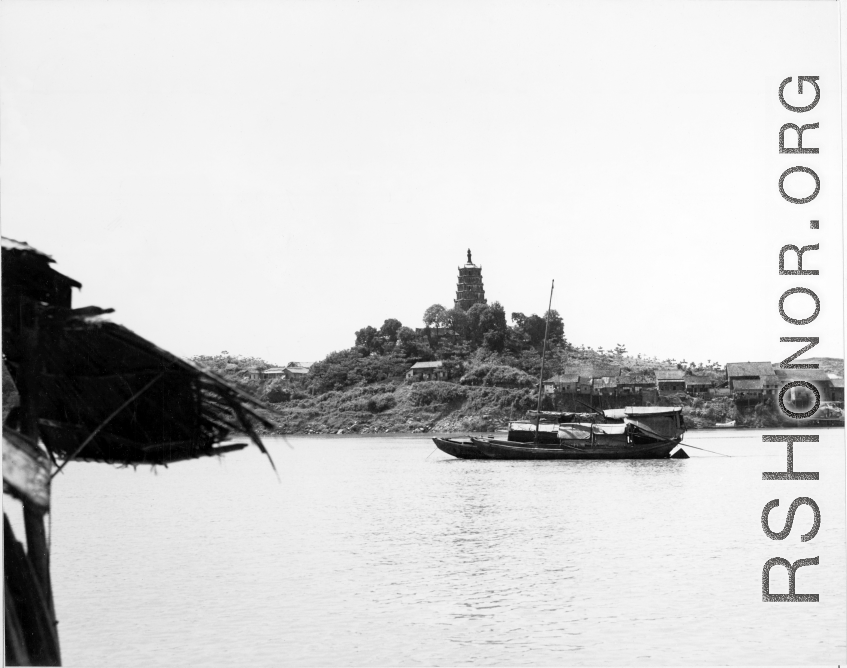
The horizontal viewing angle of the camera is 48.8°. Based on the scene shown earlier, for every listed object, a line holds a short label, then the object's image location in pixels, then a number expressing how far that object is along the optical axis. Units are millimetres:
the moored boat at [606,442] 30172
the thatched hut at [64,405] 2885
